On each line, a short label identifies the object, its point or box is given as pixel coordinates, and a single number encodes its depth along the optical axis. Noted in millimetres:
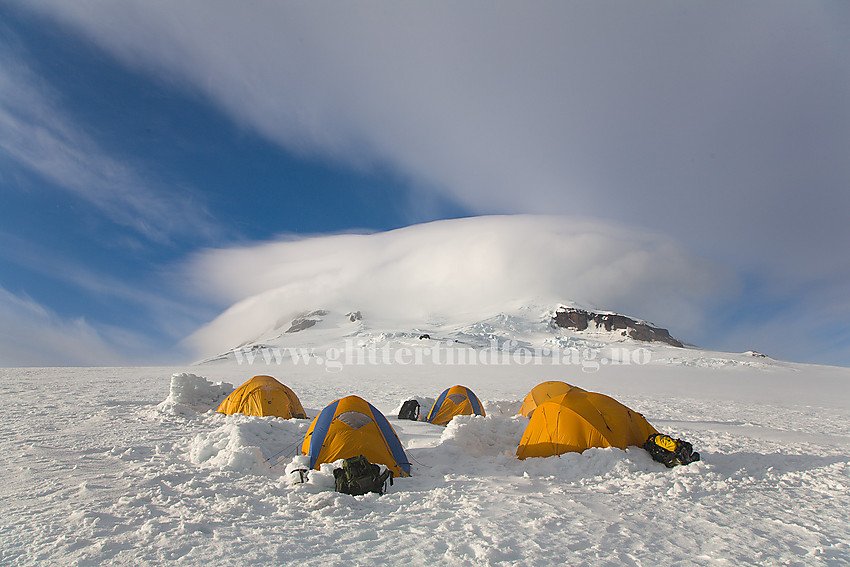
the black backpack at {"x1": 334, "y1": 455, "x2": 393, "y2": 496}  6586
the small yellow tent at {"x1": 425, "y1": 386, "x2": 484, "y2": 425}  14461
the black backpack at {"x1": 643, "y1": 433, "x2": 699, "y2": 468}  8078
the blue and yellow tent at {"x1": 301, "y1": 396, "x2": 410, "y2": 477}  7785
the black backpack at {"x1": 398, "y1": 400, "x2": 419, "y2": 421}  14891
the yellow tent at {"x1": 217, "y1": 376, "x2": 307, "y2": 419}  12656
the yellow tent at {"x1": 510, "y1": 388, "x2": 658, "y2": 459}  8727
